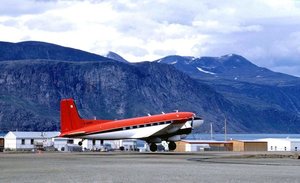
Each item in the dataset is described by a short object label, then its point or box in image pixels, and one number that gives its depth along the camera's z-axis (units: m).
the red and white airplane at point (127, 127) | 96.44
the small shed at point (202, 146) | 149.11
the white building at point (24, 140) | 157.01
